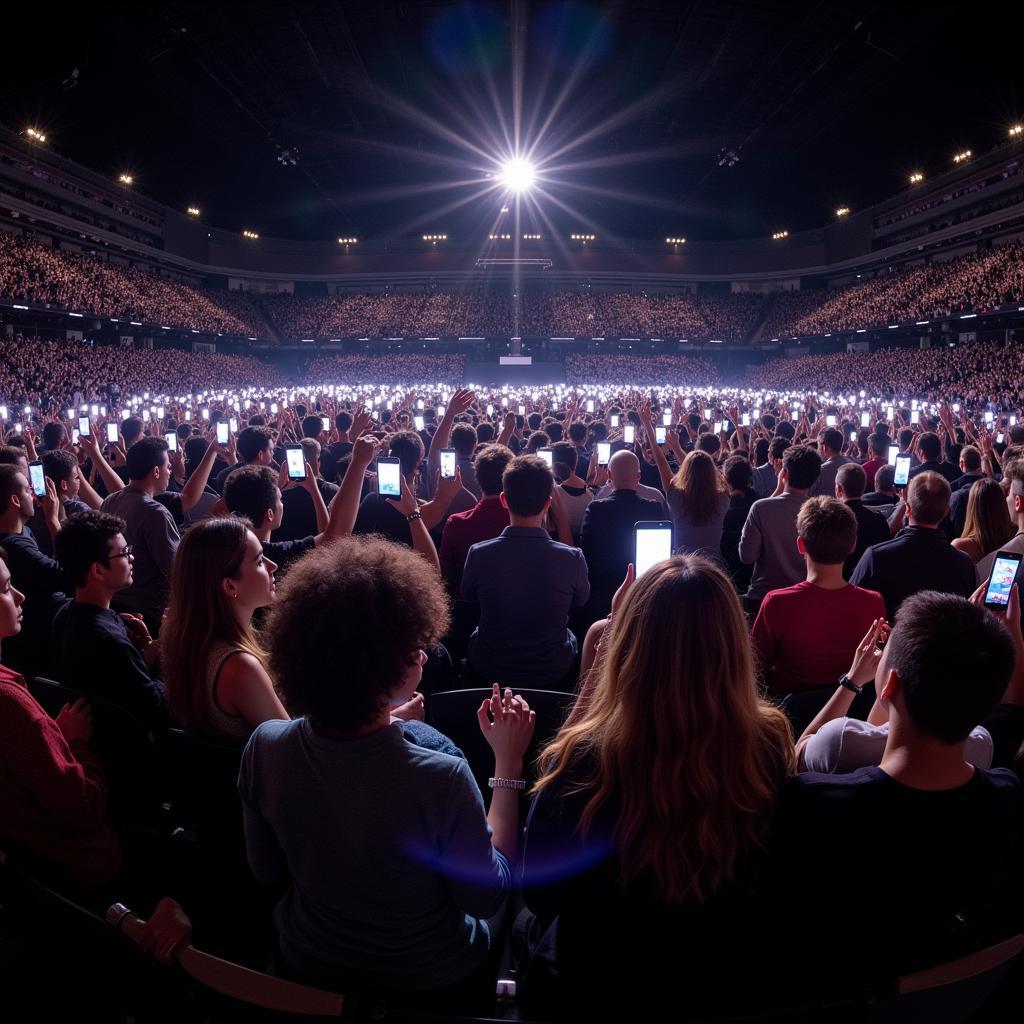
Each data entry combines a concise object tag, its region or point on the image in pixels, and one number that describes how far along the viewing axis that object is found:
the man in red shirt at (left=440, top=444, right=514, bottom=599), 5.12
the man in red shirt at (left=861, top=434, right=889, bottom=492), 9.47
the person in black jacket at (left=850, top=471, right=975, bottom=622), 4.35
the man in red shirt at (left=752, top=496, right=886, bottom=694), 3.45
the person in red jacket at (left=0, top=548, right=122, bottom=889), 2.28
